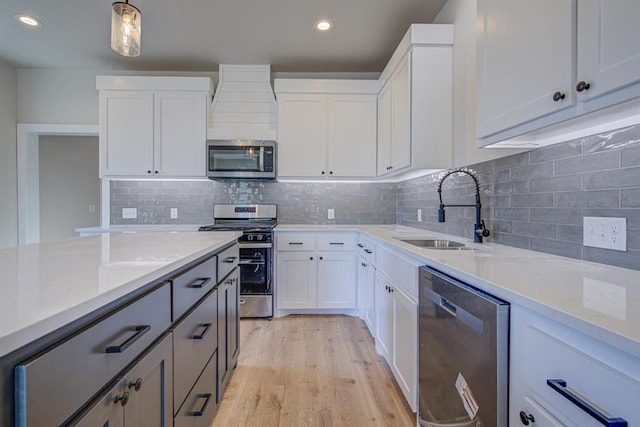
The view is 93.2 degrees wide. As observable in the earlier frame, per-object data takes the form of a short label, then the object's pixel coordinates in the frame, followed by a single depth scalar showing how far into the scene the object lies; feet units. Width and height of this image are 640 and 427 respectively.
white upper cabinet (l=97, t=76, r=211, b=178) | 10.48
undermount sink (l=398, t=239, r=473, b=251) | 6.51
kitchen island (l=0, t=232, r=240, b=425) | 1.56
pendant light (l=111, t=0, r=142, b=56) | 5.18
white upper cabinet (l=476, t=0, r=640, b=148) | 2.68
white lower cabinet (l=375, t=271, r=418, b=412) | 5.02
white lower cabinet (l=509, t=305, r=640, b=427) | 1.76
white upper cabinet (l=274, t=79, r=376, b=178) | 10.70
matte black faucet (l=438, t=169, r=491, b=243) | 5.91
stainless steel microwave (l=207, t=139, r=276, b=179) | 10.55
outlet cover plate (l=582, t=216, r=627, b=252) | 3.46
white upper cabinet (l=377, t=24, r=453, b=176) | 7.36
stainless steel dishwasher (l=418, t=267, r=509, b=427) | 2.81
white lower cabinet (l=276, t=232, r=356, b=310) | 10.03
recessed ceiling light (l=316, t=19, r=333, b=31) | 8.64
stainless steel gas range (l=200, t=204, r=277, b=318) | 9.77
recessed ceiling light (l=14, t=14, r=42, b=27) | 8.50
